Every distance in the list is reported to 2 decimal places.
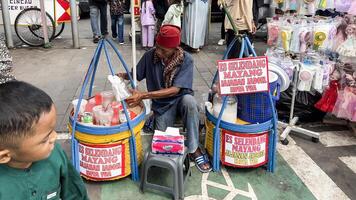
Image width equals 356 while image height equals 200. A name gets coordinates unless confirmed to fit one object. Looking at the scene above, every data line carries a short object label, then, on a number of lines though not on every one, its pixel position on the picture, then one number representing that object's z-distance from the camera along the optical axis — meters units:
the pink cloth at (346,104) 3.67
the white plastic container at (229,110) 2.98
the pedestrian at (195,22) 6.68
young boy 1.14
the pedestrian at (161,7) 6.98
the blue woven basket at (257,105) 2.92
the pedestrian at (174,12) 6.41
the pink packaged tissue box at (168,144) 2.67
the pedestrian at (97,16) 7.34
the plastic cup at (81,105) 2.77
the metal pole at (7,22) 6.63
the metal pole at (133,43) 2.94
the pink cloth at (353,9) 3.51
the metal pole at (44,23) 6.66
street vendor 2.91
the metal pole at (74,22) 6.83
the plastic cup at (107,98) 2.86
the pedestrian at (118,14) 7.29
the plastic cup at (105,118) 2.69
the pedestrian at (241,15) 4.80
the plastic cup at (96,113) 2.71
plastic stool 2.63
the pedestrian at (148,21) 6.82
